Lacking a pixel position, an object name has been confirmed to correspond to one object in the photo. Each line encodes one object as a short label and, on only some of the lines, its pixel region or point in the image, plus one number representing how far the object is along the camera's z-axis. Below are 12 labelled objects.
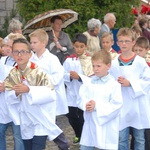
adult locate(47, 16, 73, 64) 11.77
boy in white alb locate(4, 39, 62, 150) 7.39
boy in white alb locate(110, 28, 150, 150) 8.10
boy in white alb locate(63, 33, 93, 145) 9.57
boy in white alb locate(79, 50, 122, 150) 7.41
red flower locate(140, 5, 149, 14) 20.70
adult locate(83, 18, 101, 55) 12.06
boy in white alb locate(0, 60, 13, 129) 8.27
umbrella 11.33
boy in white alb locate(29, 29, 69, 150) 8.50
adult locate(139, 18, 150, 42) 16.32
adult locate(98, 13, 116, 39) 13.94
